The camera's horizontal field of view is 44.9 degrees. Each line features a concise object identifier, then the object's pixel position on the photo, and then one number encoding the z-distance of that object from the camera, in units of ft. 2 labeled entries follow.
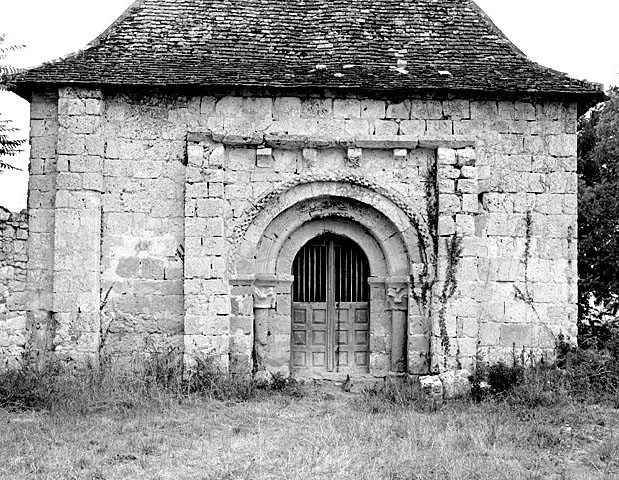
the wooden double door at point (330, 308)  37.83
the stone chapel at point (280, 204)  35.53
